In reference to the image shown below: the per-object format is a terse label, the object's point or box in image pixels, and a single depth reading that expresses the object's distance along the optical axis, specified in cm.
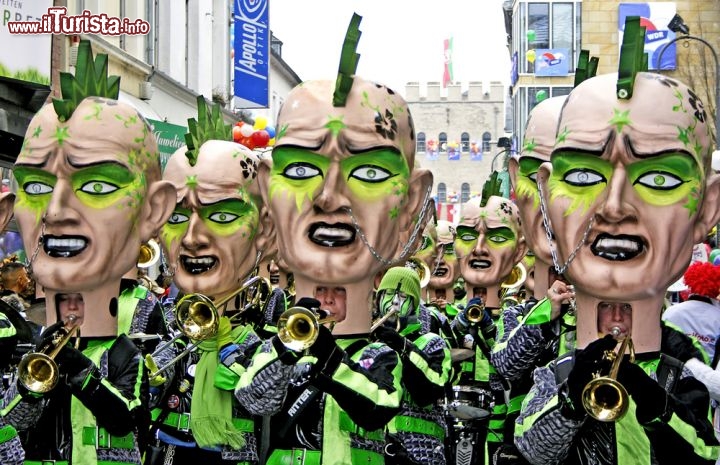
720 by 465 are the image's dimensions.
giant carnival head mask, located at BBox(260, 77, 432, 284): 520
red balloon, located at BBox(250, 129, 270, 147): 1365
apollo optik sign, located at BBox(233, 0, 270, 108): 2631
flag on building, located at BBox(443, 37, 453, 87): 10256
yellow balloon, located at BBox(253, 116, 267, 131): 1587
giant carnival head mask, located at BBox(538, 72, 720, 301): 456
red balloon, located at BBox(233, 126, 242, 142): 1406
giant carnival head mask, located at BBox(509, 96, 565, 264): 682
